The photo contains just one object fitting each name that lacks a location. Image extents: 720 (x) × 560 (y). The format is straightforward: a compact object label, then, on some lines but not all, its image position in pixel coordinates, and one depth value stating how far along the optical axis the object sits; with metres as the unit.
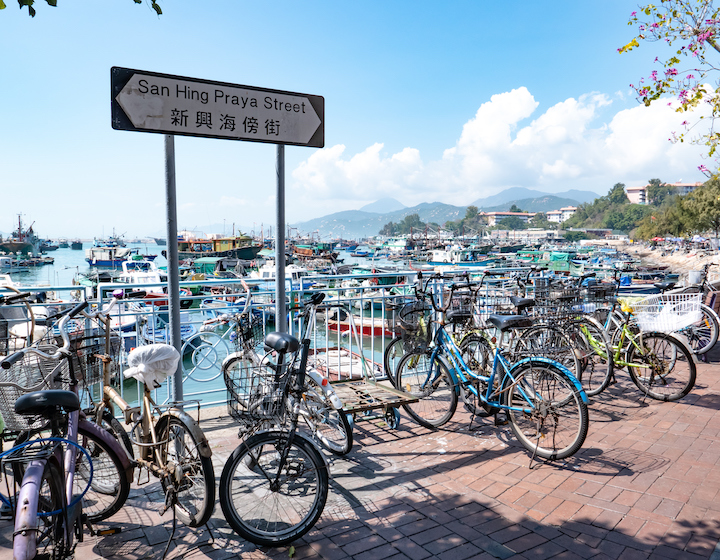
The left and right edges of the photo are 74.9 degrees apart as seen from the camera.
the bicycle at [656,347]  5.10
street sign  2.80
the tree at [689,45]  6.25
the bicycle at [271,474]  2.67
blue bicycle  3.61
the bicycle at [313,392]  3.49
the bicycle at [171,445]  2.66
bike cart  3.97
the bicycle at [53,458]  2.17
